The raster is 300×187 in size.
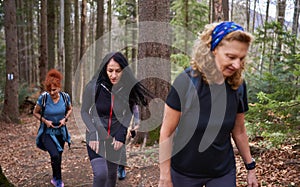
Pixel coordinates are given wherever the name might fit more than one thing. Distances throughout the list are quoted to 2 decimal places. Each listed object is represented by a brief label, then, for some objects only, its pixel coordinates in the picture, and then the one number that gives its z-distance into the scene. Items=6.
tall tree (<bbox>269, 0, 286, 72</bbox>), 9.43
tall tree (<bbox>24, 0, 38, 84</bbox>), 22.71
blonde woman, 2.15
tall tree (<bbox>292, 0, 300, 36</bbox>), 14.34
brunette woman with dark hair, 3.55
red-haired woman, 5.00
